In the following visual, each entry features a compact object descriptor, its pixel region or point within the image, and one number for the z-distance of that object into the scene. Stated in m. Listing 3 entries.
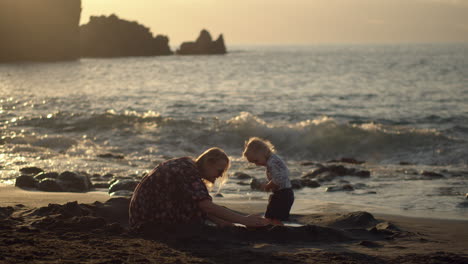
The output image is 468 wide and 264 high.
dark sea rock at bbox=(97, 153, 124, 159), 15.05
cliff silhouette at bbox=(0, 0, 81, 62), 86.88
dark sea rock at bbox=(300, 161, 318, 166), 14.68
